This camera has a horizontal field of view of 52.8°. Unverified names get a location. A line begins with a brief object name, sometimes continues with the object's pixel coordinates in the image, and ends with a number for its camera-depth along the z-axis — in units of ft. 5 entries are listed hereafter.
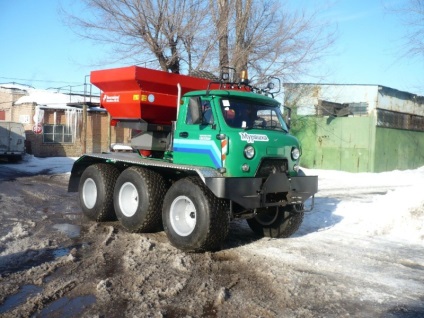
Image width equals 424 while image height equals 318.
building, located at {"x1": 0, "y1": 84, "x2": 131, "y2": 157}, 94.68
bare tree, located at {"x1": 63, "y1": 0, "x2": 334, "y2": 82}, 57.36
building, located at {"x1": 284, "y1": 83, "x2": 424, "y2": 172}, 74.43
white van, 79.05
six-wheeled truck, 20.62
